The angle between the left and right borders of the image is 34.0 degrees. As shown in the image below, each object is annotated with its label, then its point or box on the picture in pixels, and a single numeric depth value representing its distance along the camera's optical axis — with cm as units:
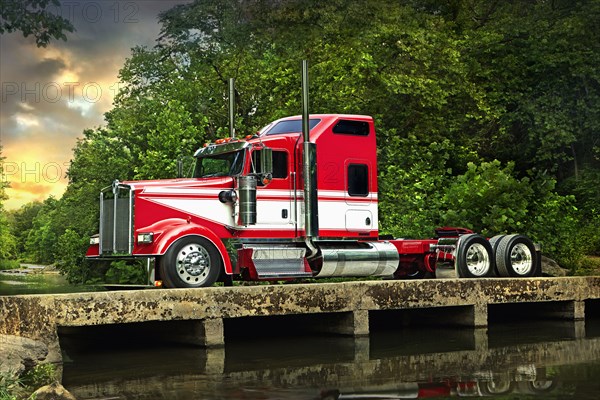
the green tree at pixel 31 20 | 1375
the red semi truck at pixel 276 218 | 1641
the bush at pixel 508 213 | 2550
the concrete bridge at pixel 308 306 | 1329
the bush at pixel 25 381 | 1042
